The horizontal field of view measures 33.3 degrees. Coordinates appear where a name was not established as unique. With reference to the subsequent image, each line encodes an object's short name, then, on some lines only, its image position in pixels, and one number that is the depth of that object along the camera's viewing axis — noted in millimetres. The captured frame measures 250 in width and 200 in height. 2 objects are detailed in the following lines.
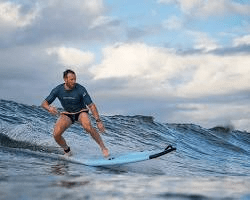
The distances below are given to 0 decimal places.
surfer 10266
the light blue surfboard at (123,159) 10000
